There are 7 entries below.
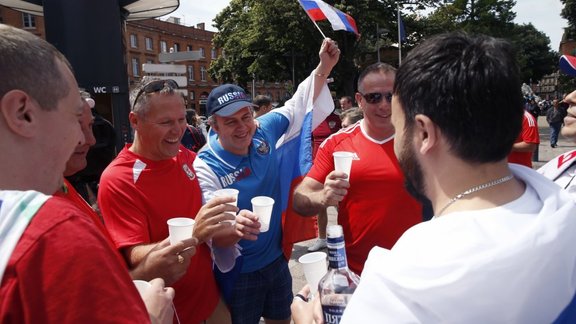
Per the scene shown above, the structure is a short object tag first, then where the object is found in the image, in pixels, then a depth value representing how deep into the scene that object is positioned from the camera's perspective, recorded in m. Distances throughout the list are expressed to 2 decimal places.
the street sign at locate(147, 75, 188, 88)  8.49
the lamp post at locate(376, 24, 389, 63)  25.06
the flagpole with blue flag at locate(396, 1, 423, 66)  27.61
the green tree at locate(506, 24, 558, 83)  54.00
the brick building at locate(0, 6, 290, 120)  44.55
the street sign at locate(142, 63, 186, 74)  8.52
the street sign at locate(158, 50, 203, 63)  8.85
